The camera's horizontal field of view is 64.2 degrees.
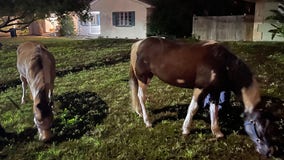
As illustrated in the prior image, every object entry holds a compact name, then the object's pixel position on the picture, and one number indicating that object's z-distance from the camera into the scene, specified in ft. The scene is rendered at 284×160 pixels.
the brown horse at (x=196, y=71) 7.86
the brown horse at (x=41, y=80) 9.20
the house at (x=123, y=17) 40.28
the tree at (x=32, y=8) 19.23
